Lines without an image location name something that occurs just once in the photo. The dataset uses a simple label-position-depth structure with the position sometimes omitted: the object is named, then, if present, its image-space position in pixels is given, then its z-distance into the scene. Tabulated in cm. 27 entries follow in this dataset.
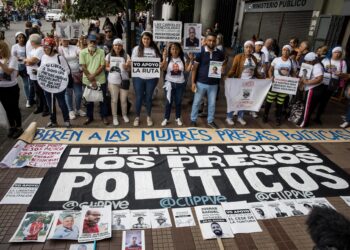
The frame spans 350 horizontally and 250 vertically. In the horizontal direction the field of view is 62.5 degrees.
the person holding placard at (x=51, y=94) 575
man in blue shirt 625
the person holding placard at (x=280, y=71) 683
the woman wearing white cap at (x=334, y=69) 700
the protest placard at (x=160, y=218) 378
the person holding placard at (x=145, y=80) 622
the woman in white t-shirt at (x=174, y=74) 631
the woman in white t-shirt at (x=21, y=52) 693
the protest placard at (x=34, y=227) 340
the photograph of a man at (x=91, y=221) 356
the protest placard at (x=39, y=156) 495
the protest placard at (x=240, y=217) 378
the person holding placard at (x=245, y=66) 661
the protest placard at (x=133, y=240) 342
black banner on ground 424
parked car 3341
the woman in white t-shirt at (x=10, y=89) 538
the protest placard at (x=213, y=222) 365
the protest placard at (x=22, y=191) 405
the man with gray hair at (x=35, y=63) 616
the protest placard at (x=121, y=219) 368
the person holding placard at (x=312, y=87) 673
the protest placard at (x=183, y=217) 383
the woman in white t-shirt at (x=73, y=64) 646
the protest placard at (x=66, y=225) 344
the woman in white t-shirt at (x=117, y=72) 618
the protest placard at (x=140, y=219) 372
